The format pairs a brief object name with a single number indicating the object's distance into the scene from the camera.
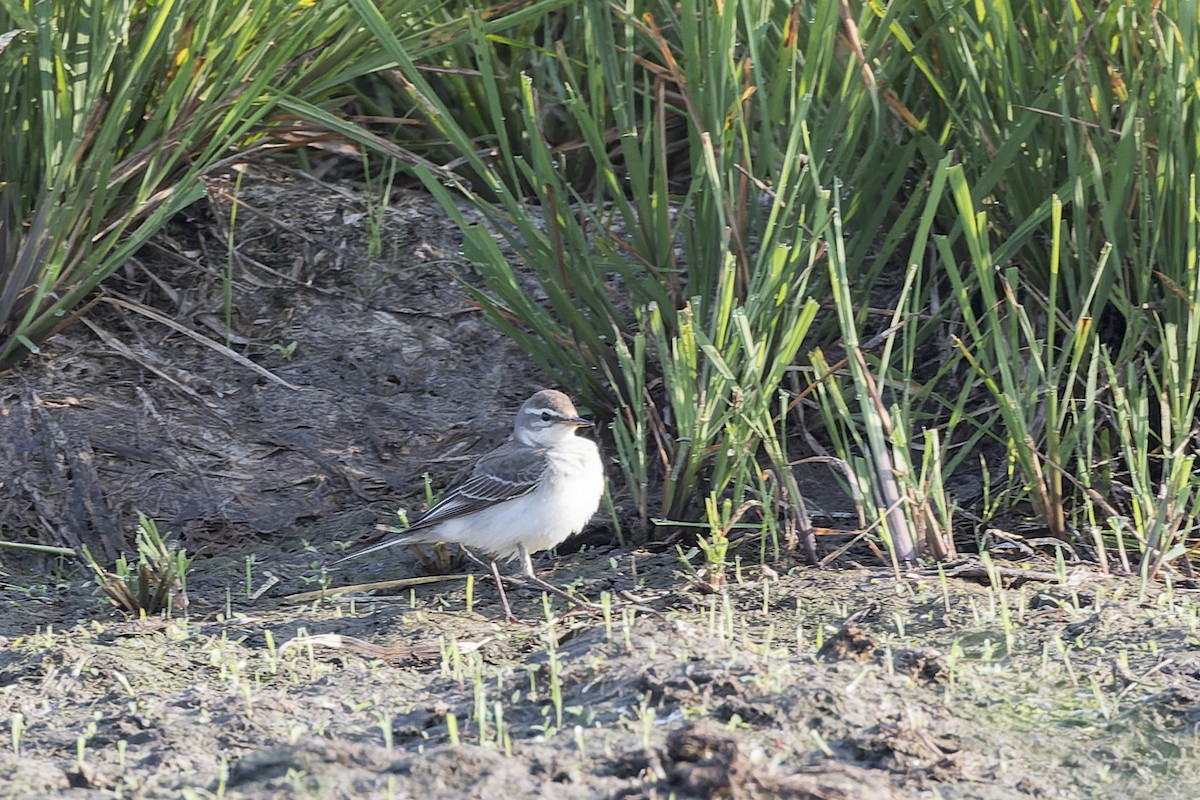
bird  9.60
